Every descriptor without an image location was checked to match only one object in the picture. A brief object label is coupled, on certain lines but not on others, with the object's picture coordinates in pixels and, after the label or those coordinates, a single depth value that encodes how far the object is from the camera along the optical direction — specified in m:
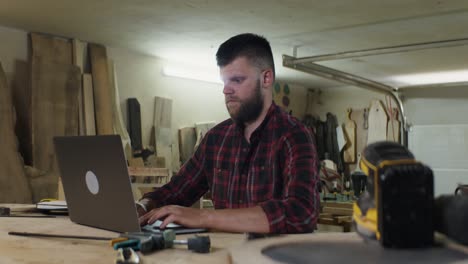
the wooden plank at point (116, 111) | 4.95
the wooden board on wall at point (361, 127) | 8.20
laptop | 1.35
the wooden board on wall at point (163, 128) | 5.47
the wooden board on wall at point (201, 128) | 5.93
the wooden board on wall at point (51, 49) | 4.36
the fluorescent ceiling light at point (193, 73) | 5.68
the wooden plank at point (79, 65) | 4.64
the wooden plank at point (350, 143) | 8.18
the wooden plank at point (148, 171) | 3.83
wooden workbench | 1.09
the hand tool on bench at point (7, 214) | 1.83
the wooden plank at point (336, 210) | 4.44
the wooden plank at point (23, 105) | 4.29
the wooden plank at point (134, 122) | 5.18
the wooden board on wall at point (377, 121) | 7.92
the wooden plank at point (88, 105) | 4.67
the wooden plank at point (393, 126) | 7.83
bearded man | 1.73
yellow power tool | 0.79
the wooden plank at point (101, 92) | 4.78
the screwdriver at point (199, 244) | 1.15
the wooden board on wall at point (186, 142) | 5.80
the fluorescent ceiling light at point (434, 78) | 6.57
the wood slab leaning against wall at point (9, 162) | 3.92
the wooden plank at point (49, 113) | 4.20
